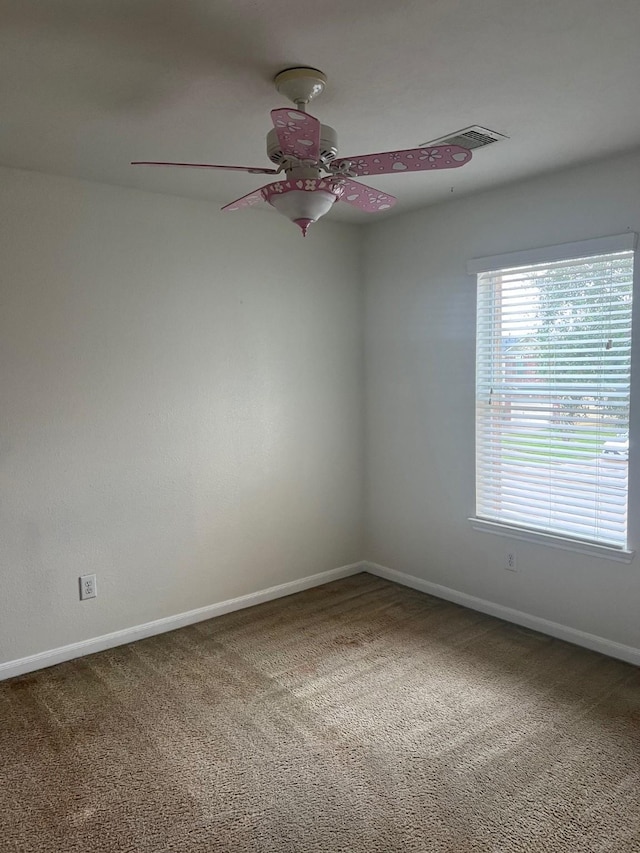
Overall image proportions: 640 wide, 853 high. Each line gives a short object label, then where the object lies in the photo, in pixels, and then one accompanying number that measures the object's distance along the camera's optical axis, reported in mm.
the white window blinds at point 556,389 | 3203
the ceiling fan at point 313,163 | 1954
